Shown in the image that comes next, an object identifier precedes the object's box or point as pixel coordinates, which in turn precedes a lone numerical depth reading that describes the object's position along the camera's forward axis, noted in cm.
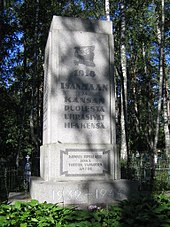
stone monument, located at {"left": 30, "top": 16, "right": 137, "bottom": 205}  579
